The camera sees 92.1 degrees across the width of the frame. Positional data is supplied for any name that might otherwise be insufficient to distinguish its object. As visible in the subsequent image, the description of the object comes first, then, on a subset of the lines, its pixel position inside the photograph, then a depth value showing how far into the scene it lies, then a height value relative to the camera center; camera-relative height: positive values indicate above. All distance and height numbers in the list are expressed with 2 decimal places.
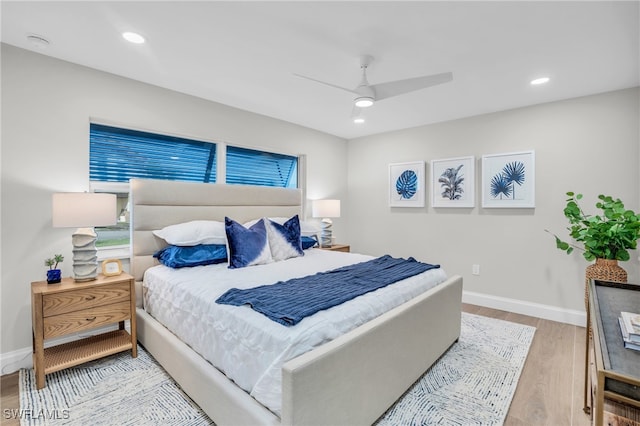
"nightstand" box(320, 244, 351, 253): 4.17 -0.47
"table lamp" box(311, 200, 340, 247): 4.28 +0.02
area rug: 1.82 -1.19
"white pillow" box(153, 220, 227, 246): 2.69 -0.17
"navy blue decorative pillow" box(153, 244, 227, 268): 2.62 -0.36
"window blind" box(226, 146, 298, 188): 3.84 +0.62
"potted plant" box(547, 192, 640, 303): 2.68 -0.22
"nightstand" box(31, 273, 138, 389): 2.06 -0.74
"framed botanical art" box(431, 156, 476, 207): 3.99 +0.41
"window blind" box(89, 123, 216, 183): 2.83 +0.59
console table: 0.86 -0.48
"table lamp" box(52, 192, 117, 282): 2.17 -0.03
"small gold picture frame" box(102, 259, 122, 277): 2.51 -0.44
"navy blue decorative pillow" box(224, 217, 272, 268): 2.71 -0.29
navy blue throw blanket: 1.62 -0.49
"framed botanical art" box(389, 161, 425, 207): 4.43 +0.43
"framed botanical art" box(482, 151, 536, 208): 3.55 +0.39
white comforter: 1.43 -0.58
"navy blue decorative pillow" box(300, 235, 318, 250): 3.62 -0.34
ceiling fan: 2.12 +0.92
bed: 1.35 -0.81
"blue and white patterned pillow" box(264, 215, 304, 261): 3.09 -0.27
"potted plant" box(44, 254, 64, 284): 2.25 -0.42
